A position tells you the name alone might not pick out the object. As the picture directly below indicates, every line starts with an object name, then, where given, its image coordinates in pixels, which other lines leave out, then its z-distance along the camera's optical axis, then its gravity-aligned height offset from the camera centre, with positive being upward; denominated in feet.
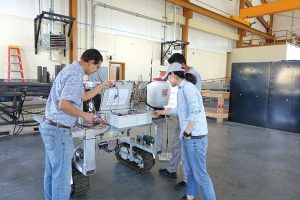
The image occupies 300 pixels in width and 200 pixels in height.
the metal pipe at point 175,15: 29.82 +9.27
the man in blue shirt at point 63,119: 4.79 -0.81
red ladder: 17.97 +2.08
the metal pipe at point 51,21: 19.77 +5.40
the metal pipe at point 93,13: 22.97 +7.17
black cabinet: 17.19 -0.62
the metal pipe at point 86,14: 22.56 +6.95
